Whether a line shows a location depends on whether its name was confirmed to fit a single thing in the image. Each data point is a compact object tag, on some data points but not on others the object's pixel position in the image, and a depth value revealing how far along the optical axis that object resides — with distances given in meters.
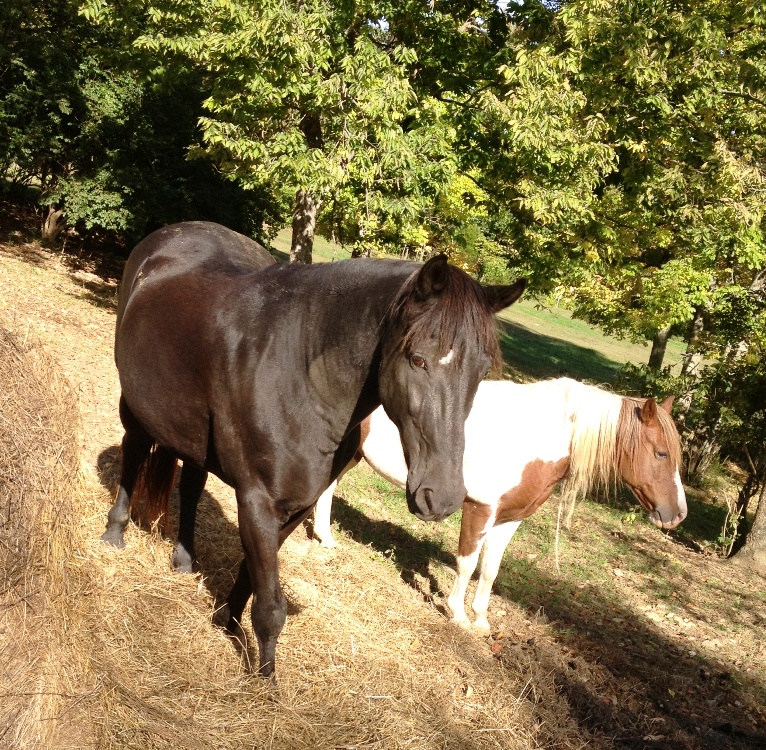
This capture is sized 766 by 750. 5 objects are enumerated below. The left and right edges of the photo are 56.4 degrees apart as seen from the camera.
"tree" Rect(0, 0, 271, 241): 11.78
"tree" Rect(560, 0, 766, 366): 10.28
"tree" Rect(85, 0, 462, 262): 7.86
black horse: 2.61
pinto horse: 5.27
